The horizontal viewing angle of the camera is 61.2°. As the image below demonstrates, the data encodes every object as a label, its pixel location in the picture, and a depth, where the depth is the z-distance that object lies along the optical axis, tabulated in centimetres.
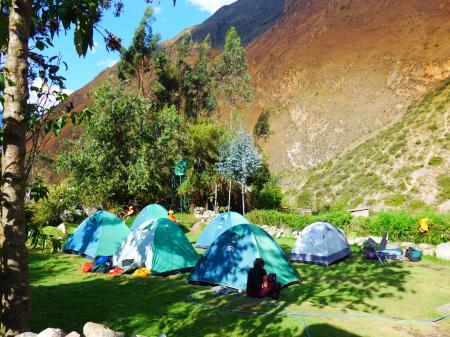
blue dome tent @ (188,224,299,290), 970
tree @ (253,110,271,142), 4078
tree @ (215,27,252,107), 4675
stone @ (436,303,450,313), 792
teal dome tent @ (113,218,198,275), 1117
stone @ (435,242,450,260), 1356
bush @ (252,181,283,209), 3174
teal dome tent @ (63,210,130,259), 1358
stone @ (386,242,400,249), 1504
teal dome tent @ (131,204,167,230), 1825
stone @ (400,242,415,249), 1526
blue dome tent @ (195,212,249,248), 1568
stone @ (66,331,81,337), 357
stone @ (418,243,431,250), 1482
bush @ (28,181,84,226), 2043
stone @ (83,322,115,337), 374
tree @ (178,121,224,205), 2970
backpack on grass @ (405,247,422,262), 1327
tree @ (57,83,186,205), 2489
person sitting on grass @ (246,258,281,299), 866
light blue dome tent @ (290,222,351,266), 1286
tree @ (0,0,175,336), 334
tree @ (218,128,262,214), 2902
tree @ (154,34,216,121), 4297
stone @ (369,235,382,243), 1666
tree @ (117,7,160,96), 3997
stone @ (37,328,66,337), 347
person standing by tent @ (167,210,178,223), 1900
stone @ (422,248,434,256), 1422
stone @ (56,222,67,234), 1683
